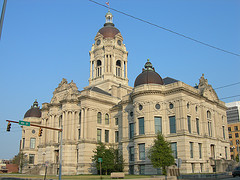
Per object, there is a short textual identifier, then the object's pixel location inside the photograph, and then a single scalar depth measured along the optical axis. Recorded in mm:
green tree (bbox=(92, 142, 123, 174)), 50062
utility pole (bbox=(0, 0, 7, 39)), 15719
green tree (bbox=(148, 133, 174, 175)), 42469
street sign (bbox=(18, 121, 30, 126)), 28298
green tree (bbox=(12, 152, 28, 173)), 72000
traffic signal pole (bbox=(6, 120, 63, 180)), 28327
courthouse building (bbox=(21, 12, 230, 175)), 48969
